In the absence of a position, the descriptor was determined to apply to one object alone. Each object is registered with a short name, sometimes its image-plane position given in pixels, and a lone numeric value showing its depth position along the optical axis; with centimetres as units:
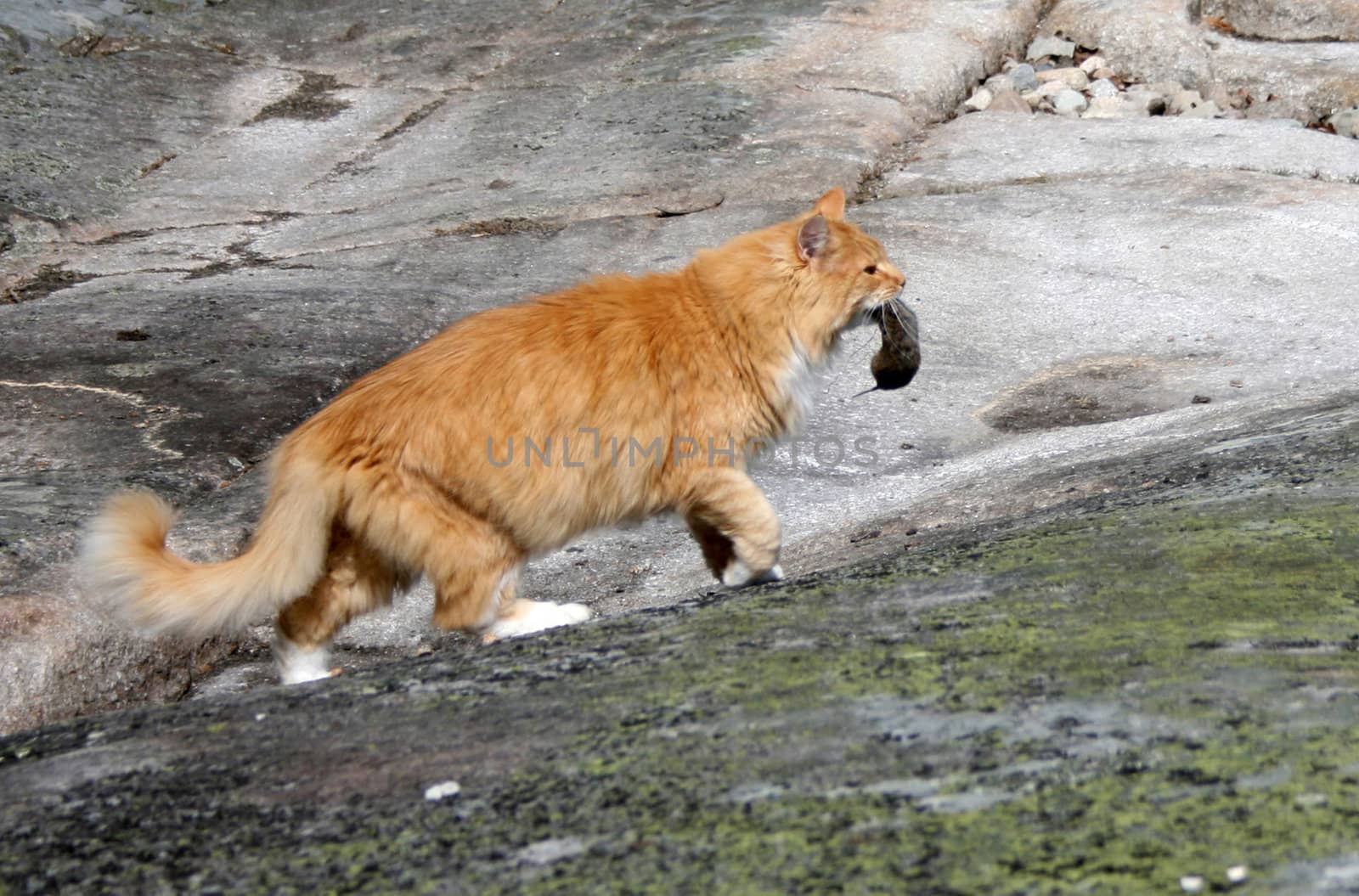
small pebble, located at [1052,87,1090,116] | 1017
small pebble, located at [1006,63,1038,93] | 1042
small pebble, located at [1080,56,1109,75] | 1067
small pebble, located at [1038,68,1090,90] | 1049
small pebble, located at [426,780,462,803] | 251
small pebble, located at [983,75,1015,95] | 1025
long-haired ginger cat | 394
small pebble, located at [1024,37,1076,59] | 1083
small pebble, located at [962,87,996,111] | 1012
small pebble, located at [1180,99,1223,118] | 1001
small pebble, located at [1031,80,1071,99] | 1031
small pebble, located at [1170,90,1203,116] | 1012
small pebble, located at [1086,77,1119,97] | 1033
